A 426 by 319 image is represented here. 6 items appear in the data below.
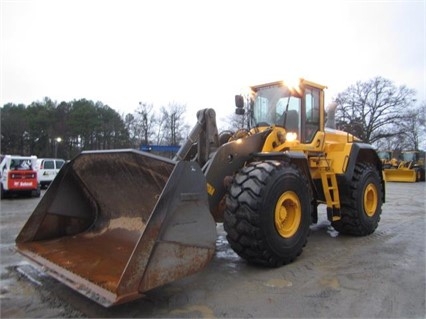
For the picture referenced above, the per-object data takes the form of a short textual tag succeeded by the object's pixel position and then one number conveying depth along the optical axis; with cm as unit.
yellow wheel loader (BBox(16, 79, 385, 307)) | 351
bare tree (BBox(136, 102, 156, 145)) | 5062
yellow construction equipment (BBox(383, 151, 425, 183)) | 2648
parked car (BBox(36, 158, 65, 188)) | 1938
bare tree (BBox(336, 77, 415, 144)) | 4612
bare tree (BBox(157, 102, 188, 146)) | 5156
